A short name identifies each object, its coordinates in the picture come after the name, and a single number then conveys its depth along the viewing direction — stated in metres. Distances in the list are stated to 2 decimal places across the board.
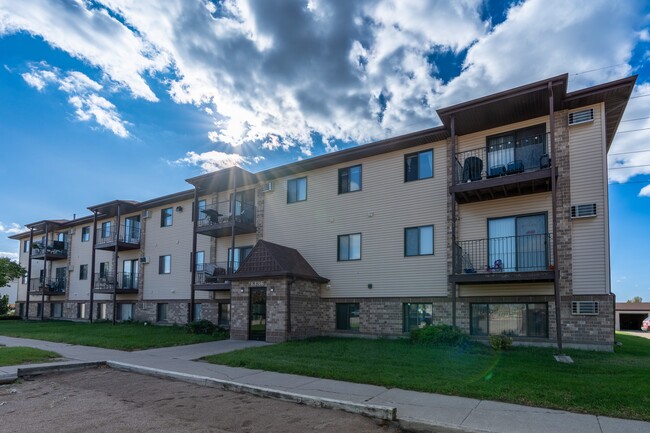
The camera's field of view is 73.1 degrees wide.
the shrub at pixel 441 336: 13.69
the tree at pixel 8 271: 35.84
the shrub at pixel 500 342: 13.00
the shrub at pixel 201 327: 19.97
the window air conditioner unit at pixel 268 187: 21.45
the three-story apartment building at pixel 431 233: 13.51
